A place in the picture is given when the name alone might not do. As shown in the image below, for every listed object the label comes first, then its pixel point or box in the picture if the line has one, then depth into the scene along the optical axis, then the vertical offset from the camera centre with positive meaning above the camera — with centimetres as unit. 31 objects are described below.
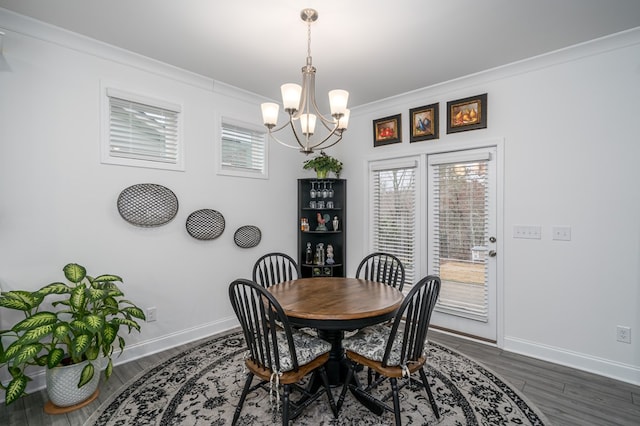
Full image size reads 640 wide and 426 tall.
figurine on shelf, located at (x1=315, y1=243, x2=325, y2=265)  420 -58
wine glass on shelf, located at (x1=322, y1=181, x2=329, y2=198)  420 +25
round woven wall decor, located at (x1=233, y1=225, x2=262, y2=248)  365 -30
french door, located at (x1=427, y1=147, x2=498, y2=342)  324 -28
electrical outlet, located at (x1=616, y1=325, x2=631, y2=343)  251 -97
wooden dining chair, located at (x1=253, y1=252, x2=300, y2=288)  276 -58
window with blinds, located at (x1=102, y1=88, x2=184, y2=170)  277 +73
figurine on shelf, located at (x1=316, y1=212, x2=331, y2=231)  427 -13
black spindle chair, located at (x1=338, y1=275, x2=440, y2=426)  183 -87
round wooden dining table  192 -61
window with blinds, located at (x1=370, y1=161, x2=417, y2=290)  382 +0
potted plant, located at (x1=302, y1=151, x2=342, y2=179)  409 +60
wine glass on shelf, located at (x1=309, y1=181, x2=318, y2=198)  422 +27
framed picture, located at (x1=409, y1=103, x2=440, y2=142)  356 +102
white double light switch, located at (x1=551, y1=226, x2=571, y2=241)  277 -19
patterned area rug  202 -132
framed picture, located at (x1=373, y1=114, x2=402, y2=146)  388 +102
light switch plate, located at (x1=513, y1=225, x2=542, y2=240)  293 -19
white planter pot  213 -118
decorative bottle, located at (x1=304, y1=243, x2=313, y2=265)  424 -60
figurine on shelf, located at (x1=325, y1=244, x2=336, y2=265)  420 -60
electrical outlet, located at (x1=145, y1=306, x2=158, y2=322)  298 -97
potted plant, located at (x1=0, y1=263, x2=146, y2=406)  192 -76
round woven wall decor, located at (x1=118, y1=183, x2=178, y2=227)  281 +6
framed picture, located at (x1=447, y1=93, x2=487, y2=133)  323 +103
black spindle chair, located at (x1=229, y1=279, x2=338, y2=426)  175 -88
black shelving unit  420 -18
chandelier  205 +72
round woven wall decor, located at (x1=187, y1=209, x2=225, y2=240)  325 -14
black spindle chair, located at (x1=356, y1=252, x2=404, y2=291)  285 -58
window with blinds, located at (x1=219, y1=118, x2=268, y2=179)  358 +73
